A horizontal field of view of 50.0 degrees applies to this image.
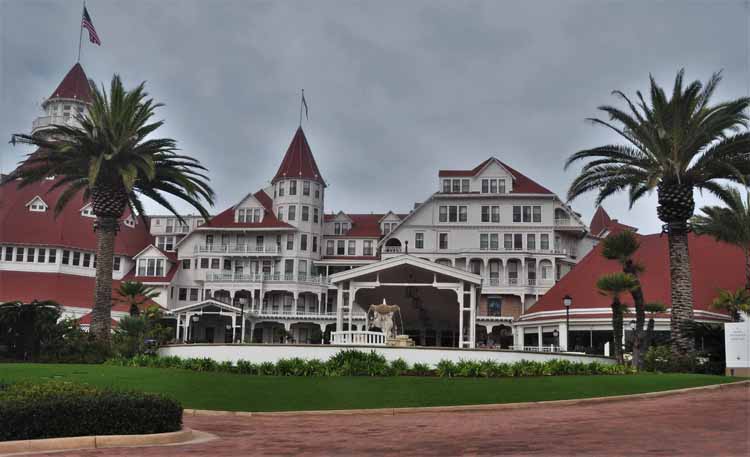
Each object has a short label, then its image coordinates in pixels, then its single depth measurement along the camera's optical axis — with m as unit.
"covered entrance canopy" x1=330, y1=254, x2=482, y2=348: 39.72
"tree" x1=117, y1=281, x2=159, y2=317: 60.39
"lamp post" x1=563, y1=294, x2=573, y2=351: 38.09
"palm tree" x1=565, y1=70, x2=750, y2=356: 33.22
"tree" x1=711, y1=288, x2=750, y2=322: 42.34
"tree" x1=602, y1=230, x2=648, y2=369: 33.78
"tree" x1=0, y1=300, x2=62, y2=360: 37.88
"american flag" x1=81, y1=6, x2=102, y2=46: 61.84
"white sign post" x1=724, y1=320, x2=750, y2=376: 28.44
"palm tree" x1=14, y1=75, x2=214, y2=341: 38.22
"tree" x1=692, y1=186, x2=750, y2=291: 44.03
